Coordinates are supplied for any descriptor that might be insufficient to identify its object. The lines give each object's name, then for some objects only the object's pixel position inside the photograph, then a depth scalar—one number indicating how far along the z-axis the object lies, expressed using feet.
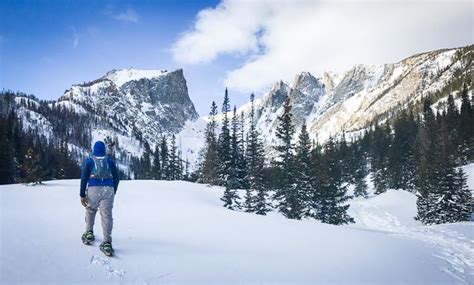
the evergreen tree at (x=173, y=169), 247.91
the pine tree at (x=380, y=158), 224.12
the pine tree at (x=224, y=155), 151.12
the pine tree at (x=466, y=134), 223.10
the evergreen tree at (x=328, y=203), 107.34
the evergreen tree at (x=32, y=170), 82.48
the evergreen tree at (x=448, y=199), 113.09
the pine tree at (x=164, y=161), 252.62
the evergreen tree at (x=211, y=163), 155.74
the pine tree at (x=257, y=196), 105.19
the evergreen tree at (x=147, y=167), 292.79
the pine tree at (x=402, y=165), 206.18
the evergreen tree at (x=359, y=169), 222.69
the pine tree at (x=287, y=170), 103.40
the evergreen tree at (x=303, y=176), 105.81
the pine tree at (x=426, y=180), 120.16
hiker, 26.86
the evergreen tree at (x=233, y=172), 101.25
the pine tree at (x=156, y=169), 256.13
